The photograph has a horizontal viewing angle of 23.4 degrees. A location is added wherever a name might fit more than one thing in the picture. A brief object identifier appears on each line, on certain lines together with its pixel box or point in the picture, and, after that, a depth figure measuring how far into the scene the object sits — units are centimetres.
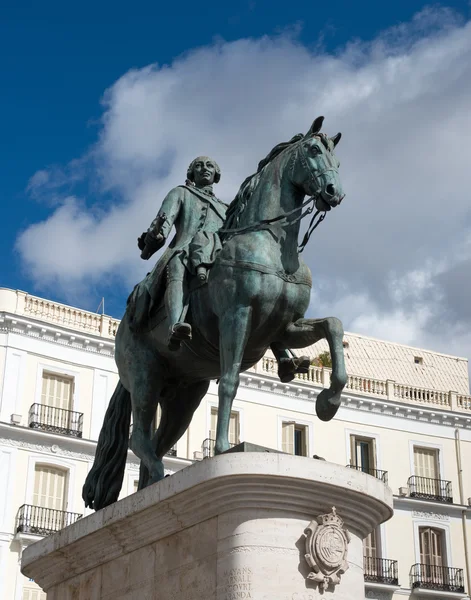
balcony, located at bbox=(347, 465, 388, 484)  4329
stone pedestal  850
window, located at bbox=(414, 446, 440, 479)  4519
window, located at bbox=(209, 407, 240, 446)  4034
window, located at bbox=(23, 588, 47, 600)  3444
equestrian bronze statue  966
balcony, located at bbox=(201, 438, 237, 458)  3887
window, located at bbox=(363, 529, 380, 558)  4231
